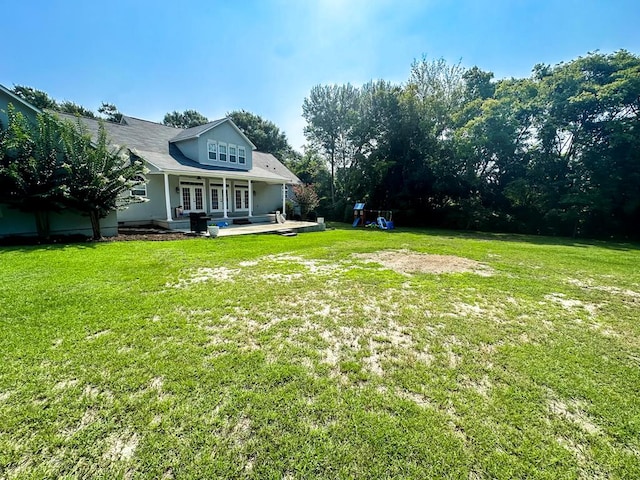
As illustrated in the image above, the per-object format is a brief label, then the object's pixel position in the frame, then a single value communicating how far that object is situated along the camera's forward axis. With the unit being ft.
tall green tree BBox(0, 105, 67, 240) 28.25
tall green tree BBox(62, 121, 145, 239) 30.71
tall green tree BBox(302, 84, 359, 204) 78.59
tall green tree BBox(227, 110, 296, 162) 122.42
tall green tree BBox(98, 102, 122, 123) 119.15
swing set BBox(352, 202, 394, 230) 59.85
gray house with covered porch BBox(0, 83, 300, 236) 46.14
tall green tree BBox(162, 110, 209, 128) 126.41
